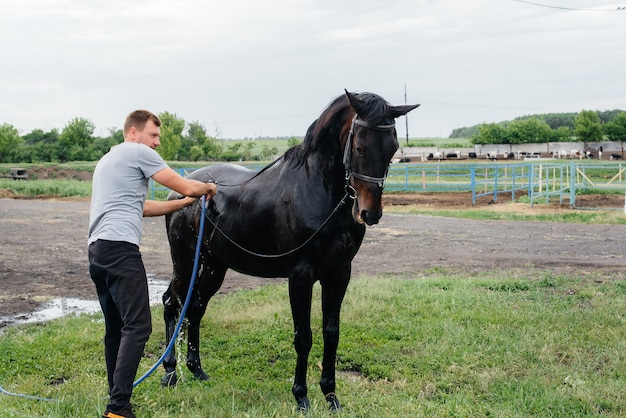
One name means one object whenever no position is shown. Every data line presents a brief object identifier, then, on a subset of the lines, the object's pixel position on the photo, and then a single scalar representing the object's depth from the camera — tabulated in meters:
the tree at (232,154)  78.50
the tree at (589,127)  79.19
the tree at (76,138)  69.62
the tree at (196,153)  79.38
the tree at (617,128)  79.01
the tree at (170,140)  72.13
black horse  3.76
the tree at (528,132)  88.50
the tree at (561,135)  92.38
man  3.64
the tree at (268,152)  79.21
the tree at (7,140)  67.19
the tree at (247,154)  78.75
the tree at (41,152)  66.56
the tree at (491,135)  88.19
